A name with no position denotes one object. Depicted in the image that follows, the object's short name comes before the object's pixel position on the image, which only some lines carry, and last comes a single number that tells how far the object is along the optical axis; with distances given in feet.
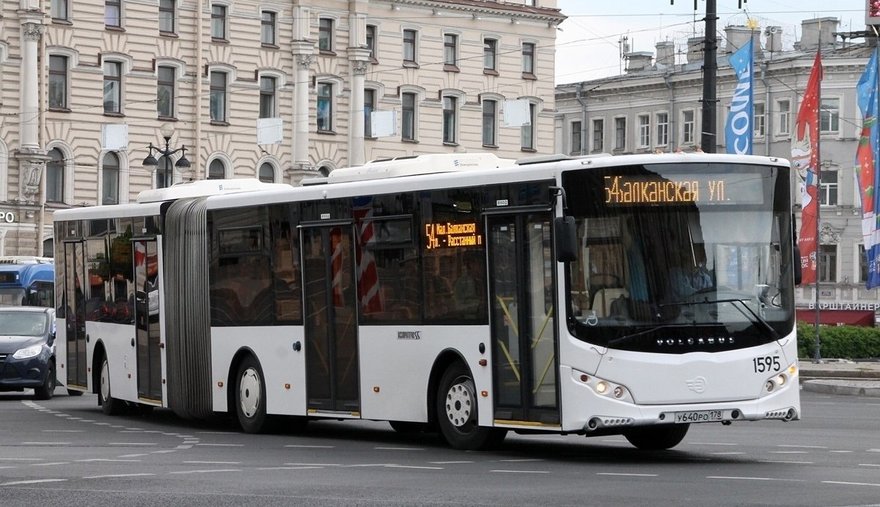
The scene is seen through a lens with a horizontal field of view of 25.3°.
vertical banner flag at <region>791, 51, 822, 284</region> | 126.93
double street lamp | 157.69
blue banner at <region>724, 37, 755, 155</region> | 105.81
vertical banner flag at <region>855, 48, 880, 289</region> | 121.90
